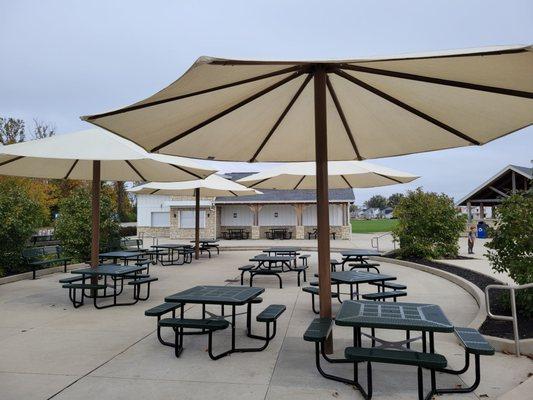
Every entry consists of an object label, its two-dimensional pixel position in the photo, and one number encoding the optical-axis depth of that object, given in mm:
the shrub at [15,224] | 10125
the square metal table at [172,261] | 13195
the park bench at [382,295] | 5497
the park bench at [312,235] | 28188
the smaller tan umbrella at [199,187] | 13609
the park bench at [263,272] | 8211
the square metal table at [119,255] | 9209
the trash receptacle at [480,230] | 28547
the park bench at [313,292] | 5929
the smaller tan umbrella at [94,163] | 6156
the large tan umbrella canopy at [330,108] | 2848
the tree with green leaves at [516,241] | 5324
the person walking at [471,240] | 16191
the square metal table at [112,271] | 6766
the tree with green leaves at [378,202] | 144250
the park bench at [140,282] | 6914
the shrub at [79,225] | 12836
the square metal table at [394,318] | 3129
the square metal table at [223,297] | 4238
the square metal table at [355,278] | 5907
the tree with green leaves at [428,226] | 13078
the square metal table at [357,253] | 9711
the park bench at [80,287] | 6449
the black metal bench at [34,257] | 9781
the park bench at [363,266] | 9050
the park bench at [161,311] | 4469
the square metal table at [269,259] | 9461
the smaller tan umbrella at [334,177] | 10156
